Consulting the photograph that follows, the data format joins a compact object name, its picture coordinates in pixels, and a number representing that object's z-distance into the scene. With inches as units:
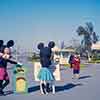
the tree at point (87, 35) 1392.0
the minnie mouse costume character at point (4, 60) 221.0
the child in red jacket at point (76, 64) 354.5
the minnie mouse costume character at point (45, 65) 231.9
